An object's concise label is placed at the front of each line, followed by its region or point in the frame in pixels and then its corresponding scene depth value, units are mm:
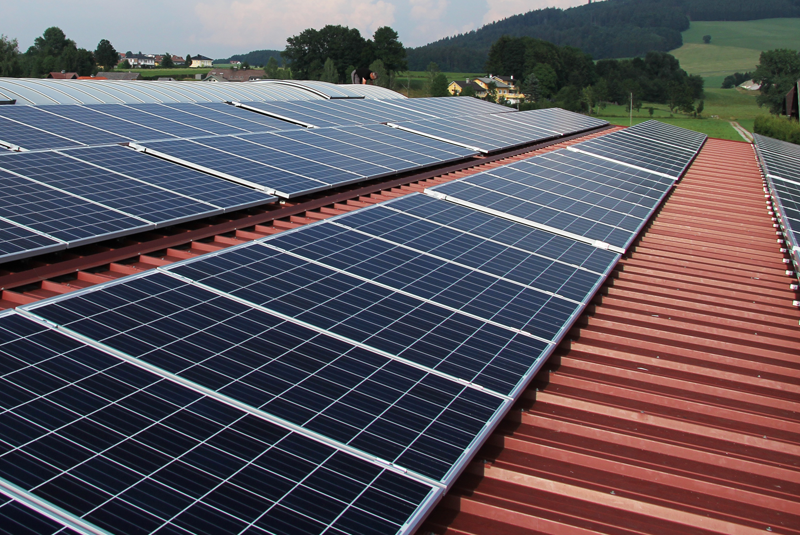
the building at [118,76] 135288
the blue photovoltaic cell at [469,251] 10195
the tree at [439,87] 112688
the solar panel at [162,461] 4352
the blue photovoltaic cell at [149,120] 18781
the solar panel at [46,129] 15281
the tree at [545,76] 194700
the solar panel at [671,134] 36875
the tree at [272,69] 156500
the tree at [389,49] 181625
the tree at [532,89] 176688
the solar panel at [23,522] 3930
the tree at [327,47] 188250
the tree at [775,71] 142662
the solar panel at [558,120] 36562
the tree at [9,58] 134750
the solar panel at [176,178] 12719
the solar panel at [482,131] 24825
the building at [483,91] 190775
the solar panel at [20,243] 8617
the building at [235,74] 159000
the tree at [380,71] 122612
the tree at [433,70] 128362
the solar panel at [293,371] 5676
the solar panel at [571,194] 14125
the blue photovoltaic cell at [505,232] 11859
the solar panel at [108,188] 11304
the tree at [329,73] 128875
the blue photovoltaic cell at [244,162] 14211
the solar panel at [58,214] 9750
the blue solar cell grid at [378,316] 7246
